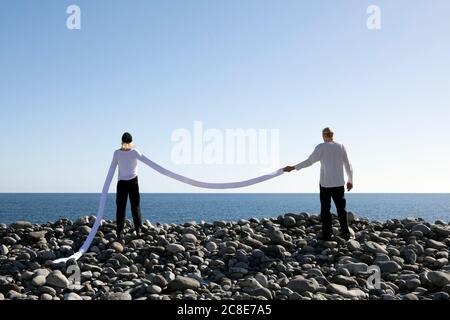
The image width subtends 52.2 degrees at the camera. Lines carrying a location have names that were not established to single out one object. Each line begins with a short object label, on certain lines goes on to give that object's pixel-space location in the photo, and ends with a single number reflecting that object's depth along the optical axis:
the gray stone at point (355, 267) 7.45
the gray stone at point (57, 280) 6.84
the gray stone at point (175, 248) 8.59
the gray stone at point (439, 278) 6.82
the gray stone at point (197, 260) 8.12
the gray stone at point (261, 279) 6.86
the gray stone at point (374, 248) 8.49
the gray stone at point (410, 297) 6.19
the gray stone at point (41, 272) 7.25
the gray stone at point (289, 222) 10.47
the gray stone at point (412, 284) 6.82
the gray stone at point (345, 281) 6.92
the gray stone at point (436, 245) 9.03
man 8.91
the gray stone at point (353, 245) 8.62
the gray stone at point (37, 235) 10.05
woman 9.21
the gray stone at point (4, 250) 8.92
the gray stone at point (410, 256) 8.22
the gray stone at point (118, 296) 6.12
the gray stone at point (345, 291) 6.35
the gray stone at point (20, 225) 11.03
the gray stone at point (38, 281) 6.95
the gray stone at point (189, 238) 9.45
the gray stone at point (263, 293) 6.24
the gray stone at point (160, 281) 6.72
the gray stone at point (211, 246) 8.91
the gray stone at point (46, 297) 6.22
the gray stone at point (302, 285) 6.48
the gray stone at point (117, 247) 8.81
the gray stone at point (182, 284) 6.58
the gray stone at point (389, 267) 7.58
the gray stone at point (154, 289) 6.45
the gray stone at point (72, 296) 6.17
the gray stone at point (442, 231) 9.90
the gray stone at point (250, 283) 6.71
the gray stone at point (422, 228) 10.00
